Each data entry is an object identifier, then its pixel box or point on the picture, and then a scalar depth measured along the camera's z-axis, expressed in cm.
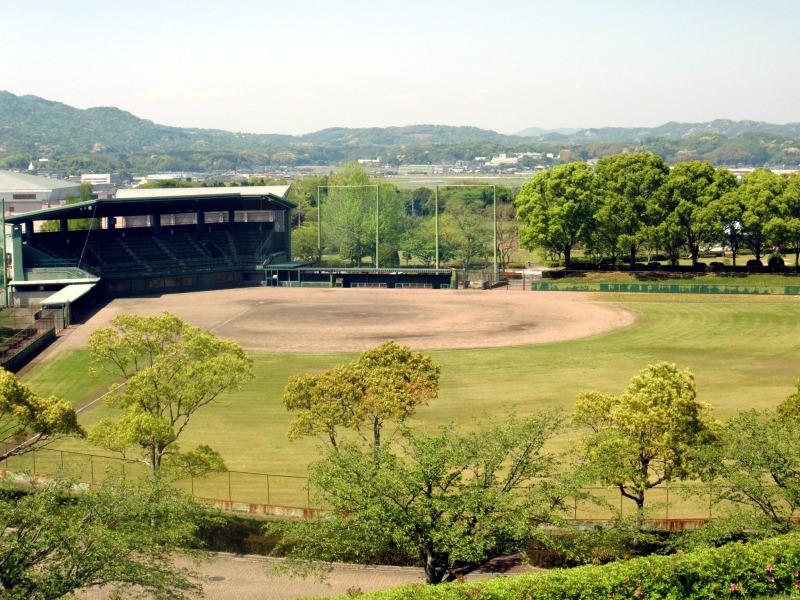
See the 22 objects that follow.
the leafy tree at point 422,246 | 15175
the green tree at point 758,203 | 12412
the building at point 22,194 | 19188
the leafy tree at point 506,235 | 15512
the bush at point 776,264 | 12502
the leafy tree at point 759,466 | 3319
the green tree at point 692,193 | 12794
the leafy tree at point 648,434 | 3862
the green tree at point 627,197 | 13000
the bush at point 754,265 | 12593
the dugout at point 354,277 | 13200
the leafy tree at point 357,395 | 4647
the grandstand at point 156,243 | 11556
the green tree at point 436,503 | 3055
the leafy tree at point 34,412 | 4262
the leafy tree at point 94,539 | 2714
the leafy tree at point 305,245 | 15412
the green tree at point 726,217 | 12519
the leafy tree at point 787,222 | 12225
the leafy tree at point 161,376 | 4344
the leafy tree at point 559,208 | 13262
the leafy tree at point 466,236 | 14738
